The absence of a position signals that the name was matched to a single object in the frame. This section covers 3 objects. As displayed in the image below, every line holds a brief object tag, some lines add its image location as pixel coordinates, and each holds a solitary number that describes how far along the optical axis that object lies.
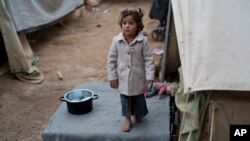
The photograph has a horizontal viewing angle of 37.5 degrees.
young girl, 2.63
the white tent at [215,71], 2.06
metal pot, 3.08
